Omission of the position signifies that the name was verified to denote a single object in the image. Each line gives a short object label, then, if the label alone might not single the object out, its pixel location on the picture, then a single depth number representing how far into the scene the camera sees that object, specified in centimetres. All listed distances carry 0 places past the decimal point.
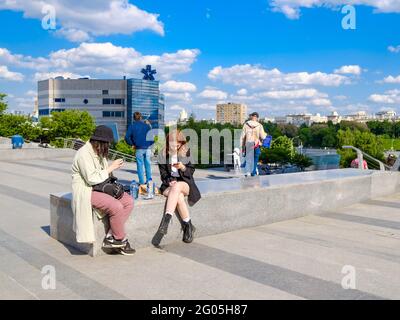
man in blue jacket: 916
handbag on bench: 529
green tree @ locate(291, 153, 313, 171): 4144
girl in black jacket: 593
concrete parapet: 582
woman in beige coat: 516
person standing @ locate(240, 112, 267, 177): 1002
